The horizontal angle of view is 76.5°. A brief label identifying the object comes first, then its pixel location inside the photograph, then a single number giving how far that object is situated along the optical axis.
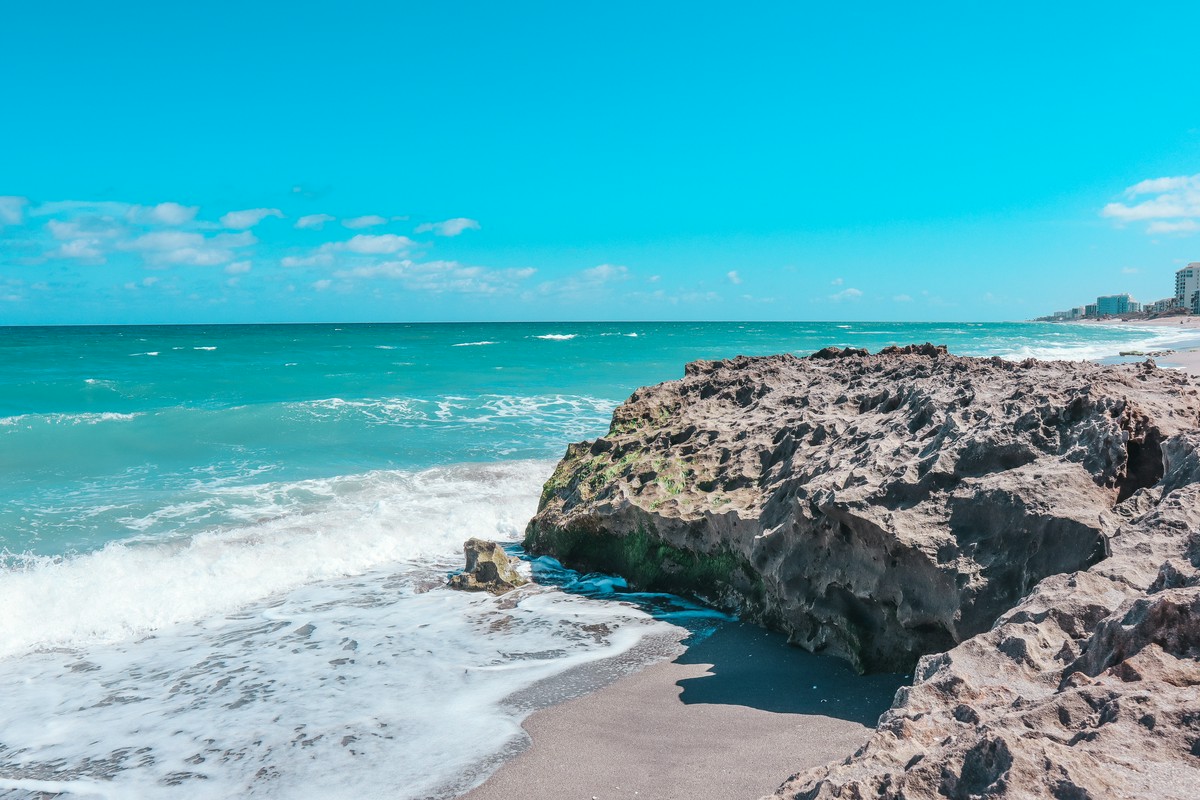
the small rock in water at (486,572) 6.52
